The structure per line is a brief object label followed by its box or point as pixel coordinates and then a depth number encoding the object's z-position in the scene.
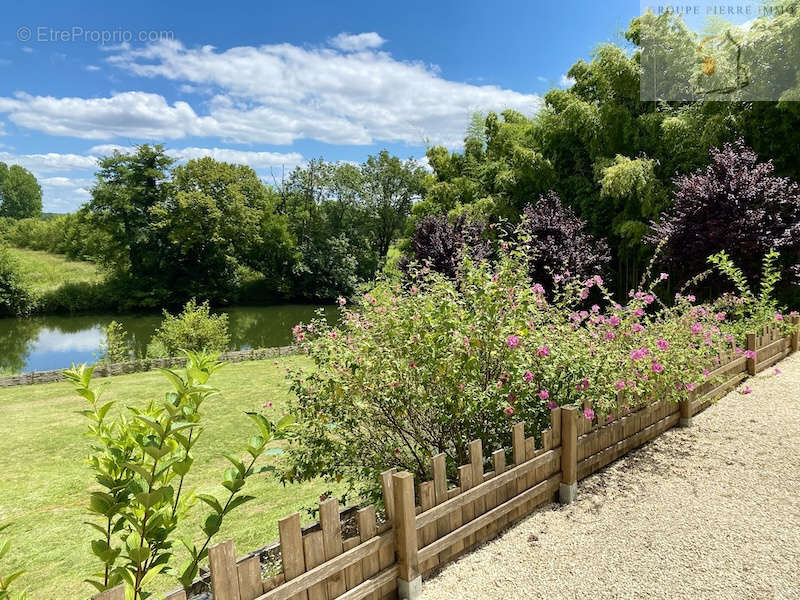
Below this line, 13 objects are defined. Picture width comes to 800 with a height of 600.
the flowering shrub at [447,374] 3.23
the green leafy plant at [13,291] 25.39
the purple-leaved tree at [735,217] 8.44
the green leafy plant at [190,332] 13.12
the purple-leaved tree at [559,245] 10.13
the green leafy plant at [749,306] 6.84
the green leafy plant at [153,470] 1.33
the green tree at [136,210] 28.14
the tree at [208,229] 28.34
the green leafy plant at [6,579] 1.22
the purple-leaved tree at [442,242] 11.99
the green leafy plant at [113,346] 13.55
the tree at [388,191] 32.41
